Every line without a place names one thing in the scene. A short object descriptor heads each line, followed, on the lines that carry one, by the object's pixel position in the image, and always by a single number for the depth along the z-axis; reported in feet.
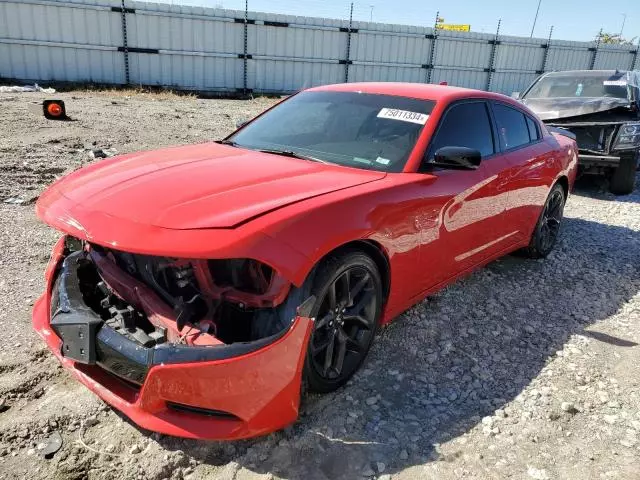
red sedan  7.05
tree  126.63
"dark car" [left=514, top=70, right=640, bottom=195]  24.04
